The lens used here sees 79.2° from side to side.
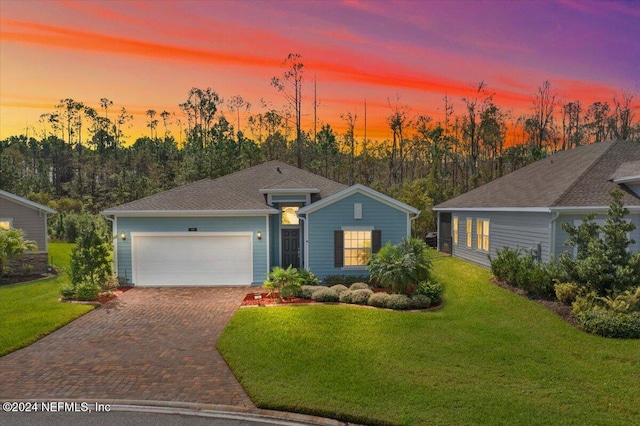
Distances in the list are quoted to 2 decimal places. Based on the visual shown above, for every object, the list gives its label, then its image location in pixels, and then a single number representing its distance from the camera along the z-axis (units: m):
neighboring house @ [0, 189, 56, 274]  20.03
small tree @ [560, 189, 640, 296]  11.02
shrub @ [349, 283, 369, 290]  14.15
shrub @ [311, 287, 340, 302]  13.04
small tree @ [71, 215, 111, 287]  13.83
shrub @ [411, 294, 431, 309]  12.24
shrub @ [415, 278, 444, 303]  12.84
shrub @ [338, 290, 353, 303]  12.94
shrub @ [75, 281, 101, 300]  13.32
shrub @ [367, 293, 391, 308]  12.38
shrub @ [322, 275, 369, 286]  15.36
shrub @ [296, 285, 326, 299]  13.41
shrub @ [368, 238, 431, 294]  12.81
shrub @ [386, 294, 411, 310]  12.13
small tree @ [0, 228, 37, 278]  16.75
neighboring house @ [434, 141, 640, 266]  14.85
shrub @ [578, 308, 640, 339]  9.53
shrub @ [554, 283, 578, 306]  11.66
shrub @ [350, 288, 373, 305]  12.80
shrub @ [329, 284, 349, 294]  13.40
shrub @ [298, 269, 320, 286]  14.85
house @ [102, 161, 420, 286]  15.76
